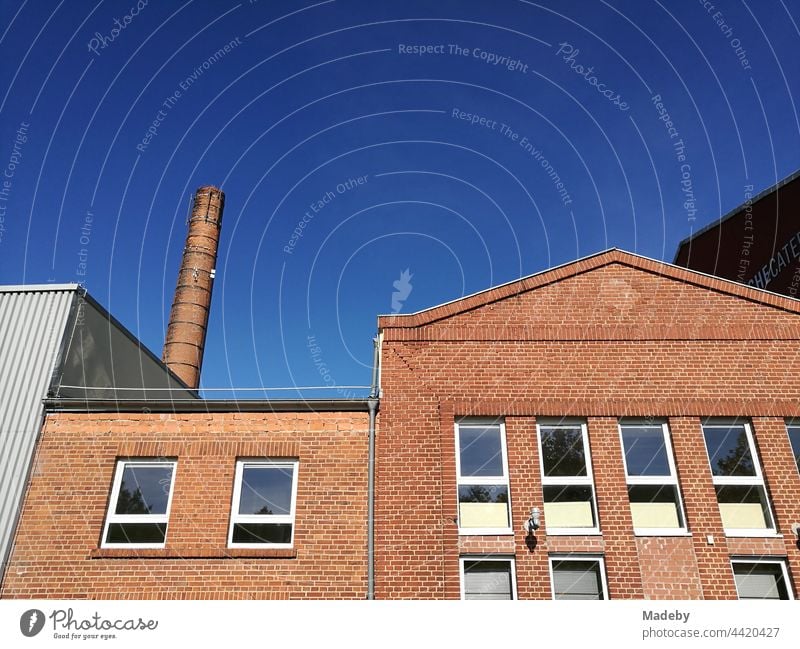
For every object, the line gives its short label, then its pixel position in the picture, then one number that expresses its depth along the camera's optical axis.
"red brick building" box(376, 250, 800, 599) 11.09
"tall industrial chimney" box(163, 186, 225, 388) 26.41
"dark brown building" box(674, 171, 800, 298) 20.67
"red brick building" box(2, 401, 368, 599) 11.01
